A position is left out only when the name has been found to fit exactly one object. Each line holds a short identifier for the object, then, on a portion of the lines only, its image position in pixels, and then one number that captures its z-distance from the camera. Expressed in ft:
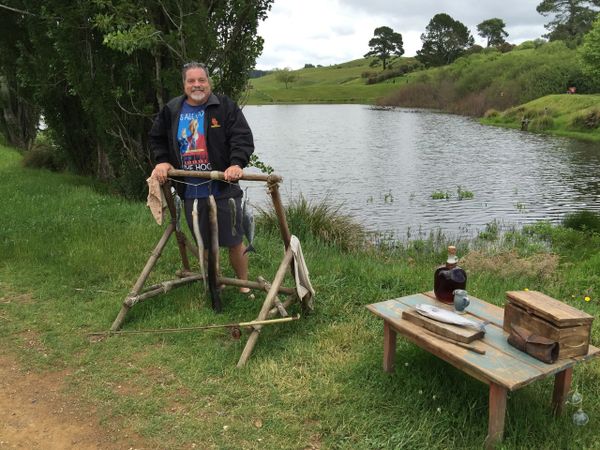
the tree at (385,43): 392.88
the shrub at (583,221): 38.60
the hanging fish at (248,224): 15.81
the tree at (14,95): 42.32
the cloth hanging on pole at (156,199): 15.16
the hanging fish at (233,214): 15.03
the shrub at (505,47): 325.21
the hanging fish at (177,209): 16.03
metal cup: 11.65
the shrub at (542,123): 120.16
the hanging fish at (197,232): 15.11
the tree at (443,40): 327.88
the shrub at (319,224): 30.36
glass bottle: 12.21
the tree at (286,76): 405.18
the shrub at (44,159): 49.68
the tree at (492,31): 364.30
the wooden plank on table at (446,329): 10.34
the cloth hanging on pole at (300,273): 14.67
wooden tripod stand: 13.92
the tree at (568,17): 258.16
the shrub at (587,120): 109.70
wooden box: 9.66
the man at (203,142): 14.87
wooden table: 9.32
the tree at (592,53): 132.18
